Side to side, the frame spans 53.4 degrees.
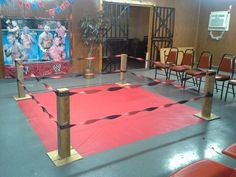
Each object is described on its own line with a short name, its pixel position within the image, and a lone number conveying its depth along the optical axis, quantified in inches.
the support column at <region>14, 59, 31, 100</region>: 170.7
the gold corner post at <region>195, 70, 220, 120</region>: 140.7
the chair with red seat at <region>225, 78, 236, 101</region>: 176.5
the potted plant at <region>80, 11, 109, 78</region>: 250.4
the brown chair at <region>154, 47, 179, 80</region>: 236.7
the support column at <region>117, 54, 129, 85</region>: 214.5
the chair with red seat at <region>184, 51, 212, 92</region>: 200.8
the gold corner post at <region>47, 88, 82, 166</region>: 96.3
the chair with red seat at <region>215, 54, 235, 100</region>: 190.4
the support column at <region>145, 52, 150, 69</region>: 325.5
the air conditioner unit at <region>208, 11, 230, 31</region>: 312.3
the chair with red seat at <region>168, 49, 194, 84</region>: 222.8
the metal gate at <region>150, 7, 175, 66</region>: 316.1
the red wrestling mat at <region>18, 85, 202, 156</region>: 120.6
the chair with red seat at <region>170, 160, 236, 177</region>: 60.3
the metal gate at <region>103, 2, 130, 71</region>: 278.4
